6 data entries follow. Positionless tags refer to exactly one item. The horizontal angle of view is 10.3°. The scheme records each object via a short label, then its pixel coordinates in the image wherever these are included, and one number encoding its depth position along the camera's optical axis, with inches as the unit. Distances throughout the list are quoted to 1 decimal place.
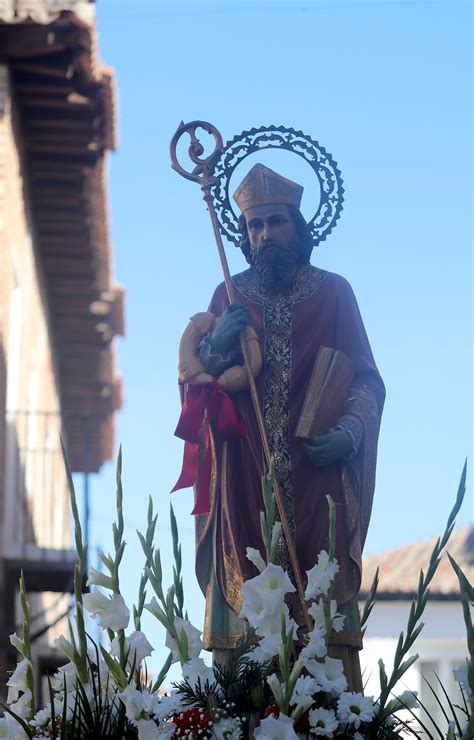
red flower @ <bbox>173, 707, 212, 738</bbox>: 259.4
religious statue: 338.7
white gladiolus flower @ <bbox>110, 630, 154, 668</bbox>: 269.9
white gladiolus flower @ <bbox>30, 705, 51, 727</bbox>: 270.3
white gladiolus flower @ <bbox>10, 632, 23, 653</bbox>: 265.8
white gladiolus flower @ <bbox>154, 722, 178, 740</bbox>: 256.1
